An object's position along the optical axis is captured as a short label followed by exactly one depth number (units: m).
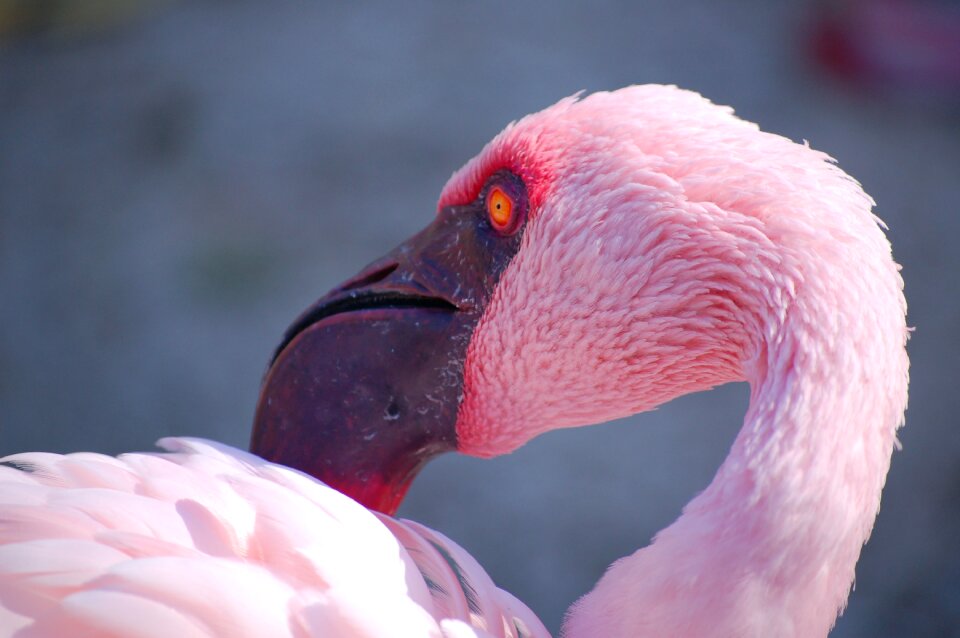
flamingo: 2.98
